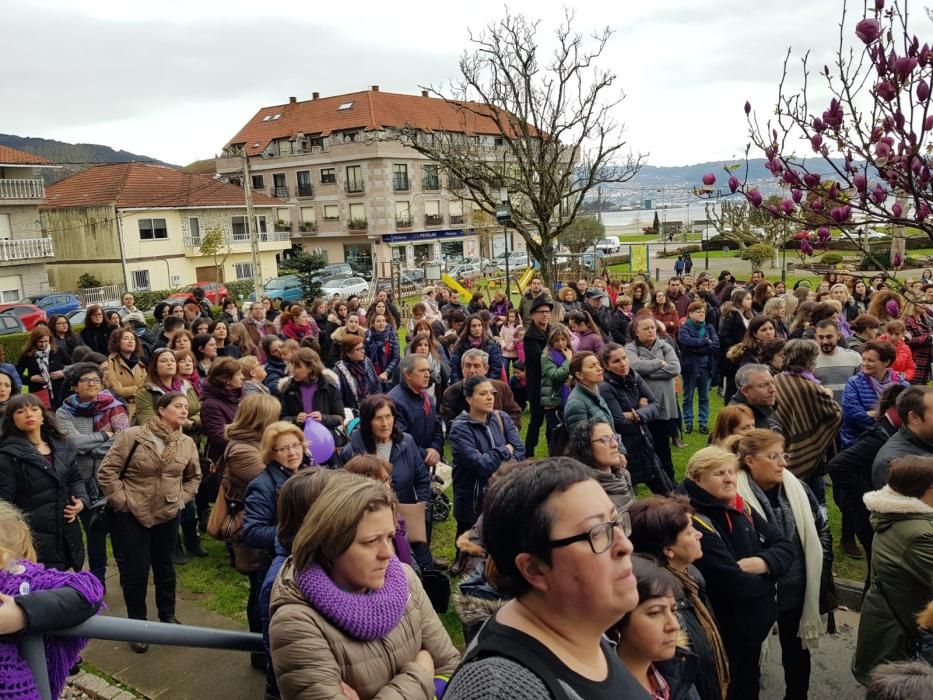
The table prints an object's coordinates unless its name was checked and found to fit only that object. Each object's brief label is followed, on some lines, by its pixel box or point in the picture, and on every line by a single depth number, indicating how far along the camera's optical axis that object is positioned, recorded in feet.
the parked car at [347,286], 114.52
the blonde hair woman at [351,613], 7.91
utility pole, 83.56
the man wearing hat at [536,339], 28.84
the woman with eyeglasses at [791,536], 12.11
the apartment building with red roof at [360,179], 169.17
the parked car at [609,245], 158.42
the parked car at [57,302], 91.50
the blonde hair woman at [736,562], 10.93
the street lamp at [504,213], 58.65
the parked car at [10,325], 66.64
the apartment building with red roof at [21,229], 111.14
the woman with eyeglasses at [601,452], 14.08
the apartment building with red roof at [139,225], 130.45
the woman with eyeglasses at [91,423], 18.24
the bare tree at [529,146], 67.46
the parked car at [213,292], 101.42
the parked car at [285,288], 110.83
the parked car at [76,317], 73.36
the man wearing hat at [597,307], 35.86
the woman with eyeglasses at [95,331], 34.19
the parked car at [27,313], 75.66
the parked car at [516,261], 150.41
